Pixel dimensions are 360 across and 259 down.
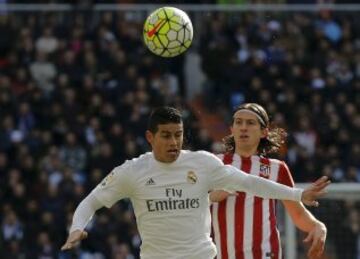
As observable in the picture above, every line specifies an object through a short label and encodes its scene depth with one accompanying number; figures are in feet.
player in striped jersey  59.93
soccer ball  74.90
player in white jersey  53.72
